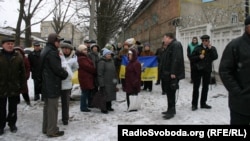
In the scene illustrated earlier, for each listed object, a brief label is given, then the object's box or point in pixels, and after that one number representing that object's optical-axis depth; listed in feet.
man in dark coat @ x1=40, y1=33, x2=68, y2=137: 14.37
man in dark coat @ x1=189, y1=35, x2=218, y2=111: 19.17
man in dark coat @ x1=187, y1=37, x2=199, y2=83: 28.37
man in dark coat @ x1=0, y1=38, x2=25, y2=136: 14.86
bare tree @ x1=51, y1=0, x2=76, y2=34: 105.20
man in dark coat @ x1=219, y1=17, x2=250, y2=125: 9.30
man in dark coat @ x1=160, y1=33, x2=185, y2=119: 17.00
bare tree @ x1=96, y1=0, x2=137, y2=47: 51.77
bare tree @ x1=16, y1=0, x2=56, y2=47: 56.40
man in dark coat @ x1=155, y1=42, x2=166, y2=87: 28.39
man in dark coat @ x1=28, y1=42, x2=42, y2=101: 23.66
